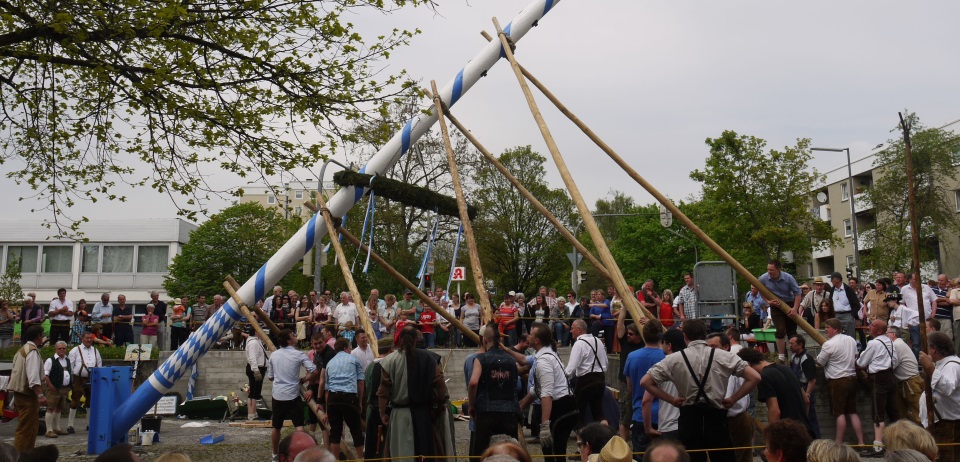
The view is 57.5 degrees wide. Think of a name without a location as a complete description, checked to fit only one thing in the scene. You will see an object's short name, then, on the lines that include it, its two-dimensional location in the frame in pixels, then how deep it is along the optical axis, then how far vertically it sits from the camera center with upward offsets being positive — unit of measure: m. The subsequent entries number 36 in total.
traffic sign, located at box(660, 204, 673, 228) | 31.93 +4.54
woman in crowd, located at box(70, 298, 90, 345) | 21.19 +0.61
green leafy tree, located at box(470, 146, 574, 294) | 48.84 +6.10
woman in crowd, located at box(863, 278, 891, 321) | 15.70 +0.56
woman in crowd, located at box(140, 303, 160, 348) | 20.39 +0.46
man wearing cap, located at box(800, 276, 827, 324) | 14.68 +0.65
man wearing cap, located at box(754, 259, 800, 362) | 12.05 +0.63
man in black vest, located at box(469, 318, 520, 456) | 8.43 -0.51
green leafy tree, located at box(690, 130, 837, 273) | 38.03 +6.23
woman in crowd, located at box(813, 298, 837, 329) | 14.34 +0.41
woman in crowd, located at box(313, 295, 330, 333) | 18.50 +0.65
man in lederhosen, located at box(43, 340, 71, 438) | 14.63 -0.64
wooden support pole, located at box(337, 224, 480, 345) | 10.55 +0.67
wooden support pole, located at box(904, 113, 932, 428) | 7.77 +0.88
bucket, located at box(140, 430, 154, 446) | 12.95 -1.33
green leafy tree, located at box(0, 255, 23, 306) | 48.41 +3.62
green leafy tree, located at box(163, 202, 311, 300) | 50.94 +5.28
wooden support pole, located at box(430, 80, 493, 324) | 9.84 +1.41
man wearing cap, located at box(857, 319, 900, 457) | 10.92 -0.48
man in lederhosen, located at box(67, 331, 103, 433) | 15.62 -0.26
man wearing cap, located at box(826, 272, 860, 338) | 14.44 +0.48
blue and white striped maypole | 10.74 +0.72
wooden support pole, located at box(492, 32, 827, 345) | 10.06 +1.54
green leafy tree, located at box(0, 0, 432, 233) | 8.47 +2.89
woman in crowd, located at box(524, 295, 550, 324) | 19.75 +0.75
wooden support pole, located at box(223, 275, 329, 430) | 10.80 +0.27
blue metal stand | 10.70 -0.69
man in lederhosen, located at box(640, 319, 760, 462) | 7.07 -0.37
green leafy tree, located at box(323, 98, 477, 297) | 34.12 +4.84
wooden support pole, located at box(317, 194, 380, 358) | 10.48 +0.88
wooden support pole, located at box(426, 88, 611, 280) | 10.01 +1.86
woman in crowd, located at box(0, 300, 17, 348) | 20.25 +0.53
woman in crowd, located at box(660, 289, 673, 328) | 16.53 +0.56
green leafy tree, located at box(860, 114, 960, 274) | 40.41 +6.38
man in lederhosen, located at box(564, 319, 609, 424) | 9.88 -0.34
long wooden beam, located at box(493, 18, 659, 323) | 9.15 +1.22
